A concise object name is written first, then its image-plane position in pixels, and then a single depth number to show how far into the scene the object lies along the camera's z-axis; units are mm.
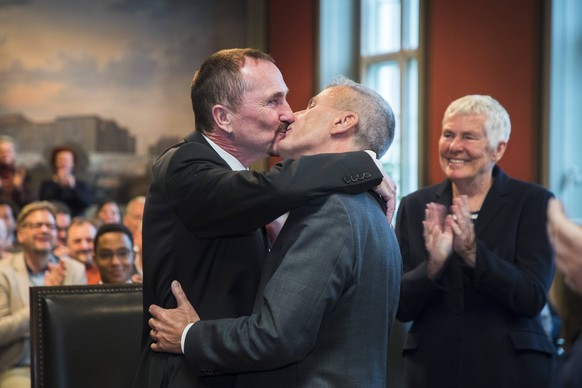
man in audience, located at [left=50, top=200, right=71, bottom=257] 7561
